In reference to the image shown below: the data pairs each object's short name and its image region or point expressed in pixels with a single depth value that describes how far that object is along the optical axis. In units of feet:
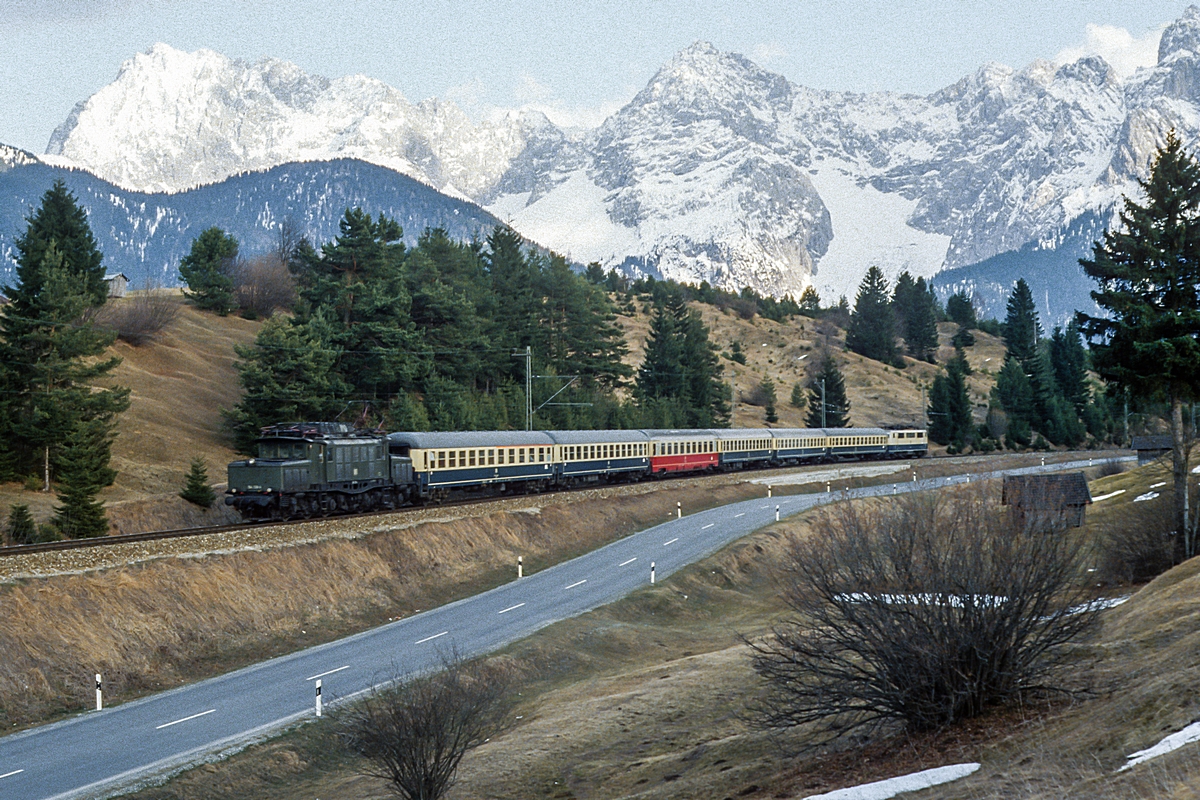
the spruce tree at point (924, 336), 646.74
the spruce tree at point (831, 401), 444.96
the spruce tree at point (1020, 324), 554.87
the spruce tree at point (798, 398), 496.23
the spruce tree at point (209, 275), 338.34
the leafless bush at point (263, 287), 365.20
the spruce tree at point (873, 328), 613.11
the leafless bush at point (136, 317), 273.95
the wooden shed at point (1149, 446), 264.11
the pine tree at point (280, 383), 207.21
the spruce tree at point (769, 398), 467.52
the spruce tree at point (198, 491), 167.84
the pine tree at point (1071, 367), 489.26
